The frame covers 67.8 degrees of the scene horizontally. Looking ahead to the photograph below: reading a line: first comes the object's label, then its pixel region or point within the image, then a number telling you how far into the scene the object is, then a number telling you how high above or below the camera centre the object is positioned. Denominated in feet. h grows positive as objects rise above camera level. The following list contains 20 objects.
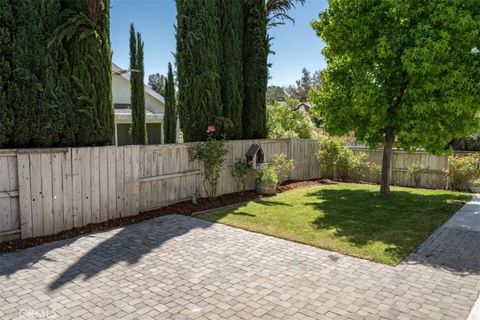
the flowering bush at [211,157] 31.69 -1.62
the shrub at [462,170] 39.09 -3.38
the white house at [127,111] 56.08 +4.83
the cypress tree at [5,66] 20.70 +4.29
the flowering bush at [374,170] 45.42 -3.89
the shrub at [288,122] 53.78 +2.78
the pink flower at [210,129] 32.76 +0.94
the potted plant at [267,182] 36.55 -4.35
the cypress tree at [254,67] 39.37 +8.15
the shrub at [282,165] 40.19 -2.92
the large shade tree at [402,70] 27.78 +5.81
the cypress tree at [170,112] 53.36 +4.10
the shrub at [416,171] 42.39 -3.81
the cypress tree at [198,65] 33.12 +7.05
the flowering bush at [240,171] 35.86 -3.20
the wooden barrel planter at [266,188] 36.58 -5.07
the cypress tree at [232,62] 36.19 +8.01
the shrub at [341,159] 46.47 -2.61
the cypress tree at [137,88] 49.70 +7.16
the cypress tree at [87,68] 23.36 +4.85
